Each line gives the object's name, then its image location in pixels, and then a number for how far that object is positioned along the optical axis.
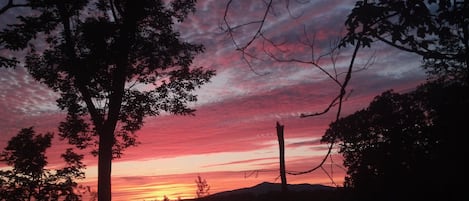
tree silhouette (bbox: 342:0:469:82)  4.99
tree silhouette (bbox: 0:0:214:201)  19.62
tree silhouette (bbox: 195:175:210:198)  28.39
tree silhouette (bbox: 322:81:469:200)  22.45
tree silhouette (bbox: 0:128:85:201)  31.44
